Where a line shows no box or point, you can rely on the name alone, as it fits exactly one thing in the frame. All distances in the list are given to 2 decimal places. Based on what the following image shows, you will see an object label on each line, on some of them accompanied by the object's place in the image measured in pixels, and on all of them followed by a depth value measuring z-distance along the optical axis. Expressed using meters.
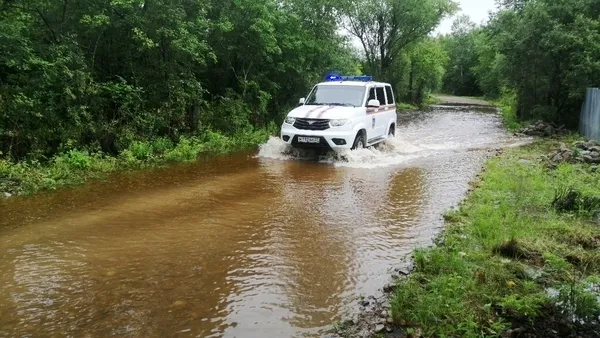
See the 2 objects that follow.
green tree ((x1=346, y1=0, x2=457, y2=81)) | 36.84
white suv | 11.32
